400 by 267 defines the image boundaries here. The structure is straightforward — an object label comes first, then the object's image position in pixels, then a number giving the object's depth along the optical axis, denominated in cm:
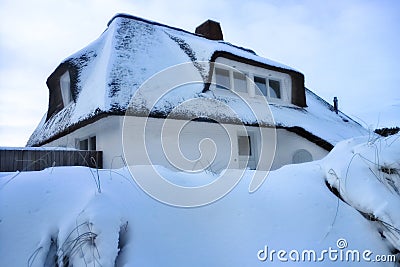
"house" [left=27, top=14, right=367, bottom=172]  812
